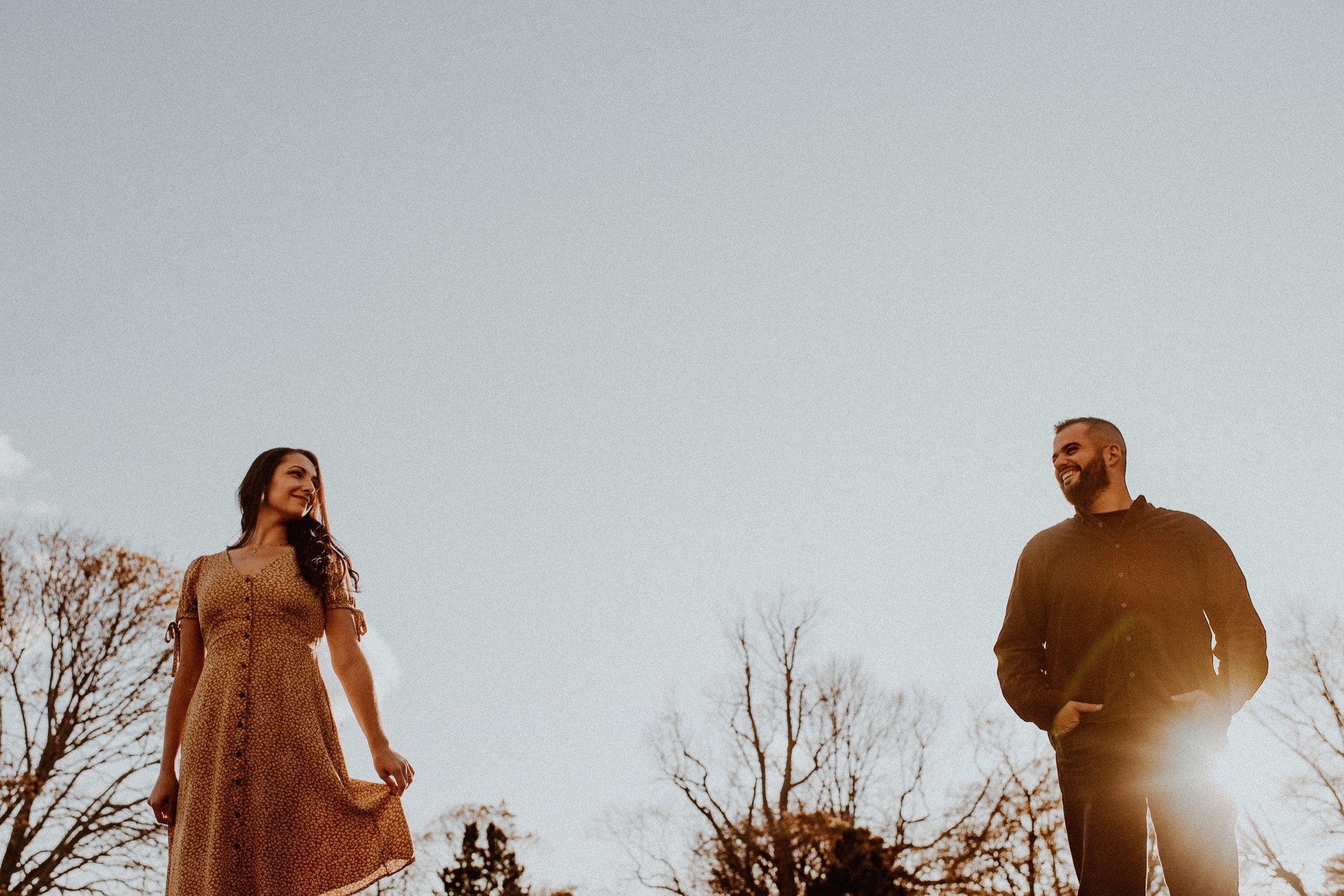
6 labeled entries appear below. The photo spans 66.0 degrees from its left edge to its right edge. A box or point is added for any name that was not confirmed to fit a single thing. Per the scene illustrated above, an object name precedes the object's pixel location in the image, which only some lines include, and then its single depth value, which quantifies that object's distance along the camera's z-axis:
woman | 3.14
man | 3.24
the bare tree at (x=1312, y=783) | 22.56
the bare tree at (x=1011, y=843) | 20.88
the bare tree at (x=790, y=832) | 21.27
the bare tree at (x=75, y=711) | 15.02
